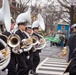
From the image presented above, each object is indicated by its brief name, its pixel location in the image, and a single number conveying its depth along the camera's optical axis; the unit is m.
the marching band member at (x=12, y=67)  6.89
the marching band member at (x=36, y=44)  9.07
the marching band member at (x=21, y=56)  7.10
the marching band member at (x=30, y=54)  7.89
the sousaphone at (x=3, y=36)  5.00
